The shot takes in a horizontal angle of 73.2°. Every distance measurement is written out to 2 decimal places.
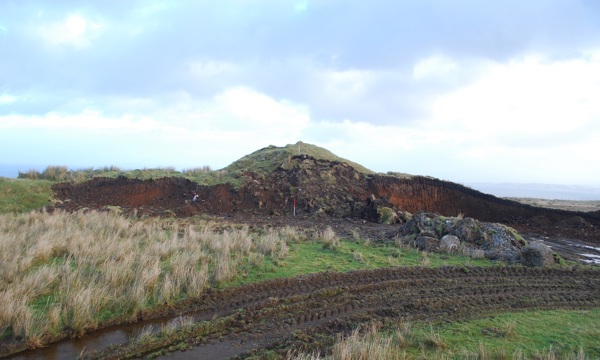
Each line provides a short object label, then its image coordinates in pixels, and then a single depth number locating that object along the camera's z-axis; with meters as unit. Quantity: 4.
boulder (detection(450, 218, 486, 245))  14.70
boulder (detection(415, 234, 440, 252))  13.86
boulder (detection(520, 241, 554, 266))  11.96
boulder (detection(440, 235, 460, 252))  13.67
